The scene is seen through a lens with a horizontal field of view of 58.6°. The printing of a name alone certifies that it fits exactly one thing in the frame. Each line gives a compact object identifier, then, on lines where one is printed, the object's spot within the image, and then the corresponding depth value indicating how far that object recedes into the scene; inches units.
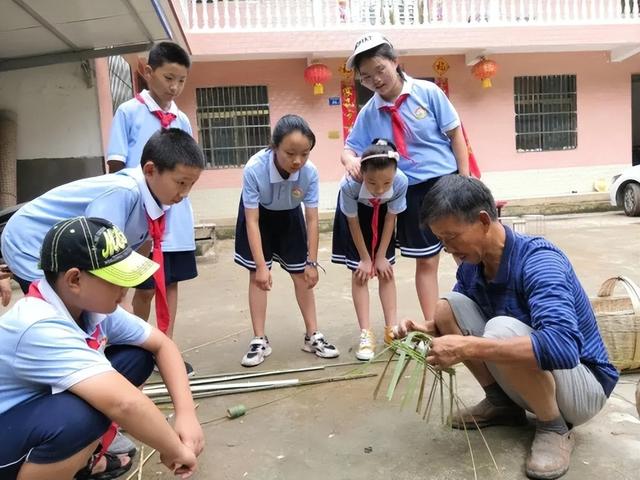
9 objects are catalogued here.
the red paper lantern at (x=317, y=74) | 377.4
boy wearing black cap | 54.6
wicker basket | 93.4
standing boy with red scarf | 108.8
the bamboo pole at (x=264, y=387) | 101.5
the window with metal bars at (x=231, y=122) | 385.7
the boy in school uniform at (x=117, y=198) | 80.6
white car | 352.5
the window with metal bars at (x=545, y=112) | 420.8
